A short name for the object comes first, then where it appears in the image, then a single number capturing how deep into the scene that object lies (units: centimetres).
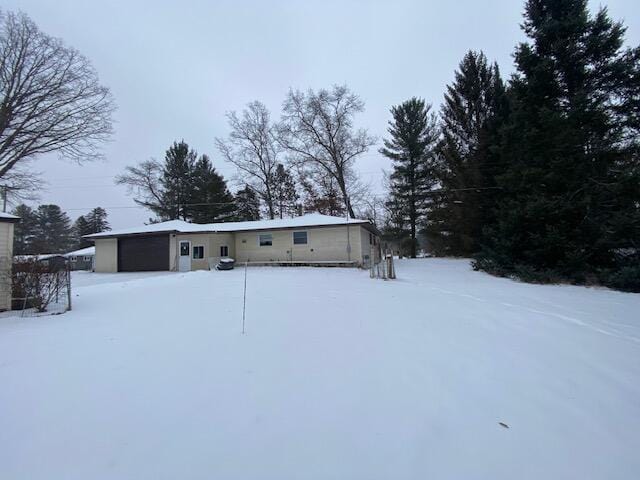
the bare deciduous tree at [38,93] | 1416
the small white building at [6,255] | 695
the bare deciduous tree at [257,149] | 3144
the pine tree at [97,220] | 4850
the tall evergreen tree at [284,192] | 3338
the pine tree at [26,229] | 4030
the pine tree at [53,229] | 4394
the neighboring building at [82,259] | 3053
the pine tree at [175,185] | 3481
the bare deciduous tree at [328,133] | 2748
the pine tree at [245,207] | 3522
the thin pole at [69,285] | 708
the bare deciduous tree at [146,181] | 3359
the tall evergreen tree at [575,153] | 1100
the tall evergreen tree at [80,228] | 4763
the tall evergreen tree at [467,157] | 1820
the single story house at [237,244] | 1822
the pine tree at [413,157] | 2602
